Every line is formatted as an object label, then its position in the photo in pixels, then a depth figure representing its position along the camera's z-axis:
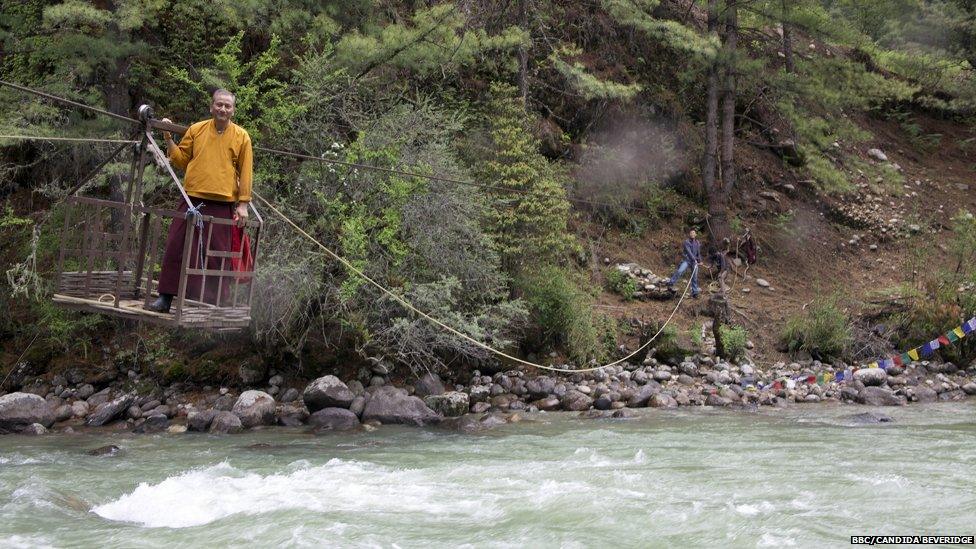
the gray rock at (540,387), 12.95
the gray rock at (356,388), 12.47
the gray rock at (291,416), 11.39
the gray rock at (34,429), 10.94
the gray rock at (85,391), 12.84
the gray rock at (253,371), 12.95
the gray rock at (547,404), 12.52
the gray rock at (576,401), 12.48
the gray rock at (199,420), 11.09
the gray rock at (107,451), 9.53
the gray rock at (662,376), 13.91
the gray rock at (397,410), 11.43
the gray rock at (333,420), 11.13
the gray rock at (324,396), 11.70
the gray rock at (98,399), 12.48
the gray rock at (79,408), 11.97
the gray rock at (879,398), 12.73
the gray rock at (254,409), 11.28
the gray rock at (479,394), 12.70
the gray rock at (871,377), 13.80
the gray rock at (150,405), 12.11
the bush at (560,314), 13.70
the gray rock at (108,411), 11.62
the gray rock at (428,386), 12.72
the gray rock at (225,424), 10.92
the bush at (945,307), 14.77
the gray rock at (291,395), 12.40
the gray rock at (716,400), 12.72
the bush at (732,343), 14.77
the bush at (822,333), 14.82
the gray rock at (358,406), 11.65
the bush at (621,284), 16.56
